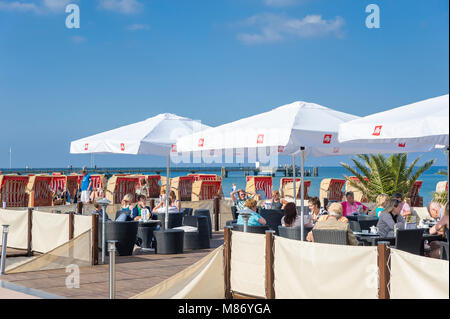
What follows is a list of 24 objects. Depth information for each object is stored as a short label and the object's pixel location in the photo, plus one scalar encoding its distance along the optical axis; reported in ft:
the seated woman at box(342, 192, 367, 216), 43.39
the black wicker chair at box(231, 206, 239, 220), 52.39
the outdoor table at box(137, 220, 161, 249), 40.29
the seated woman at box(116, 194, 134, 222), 40.54
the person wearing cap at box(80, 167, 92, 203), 66.80
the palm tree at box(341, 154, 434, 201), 59.93
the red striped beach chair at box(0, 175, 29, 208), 62.95
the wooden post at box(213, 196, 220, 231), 53.01
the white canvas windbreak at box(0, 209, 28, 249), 39.88
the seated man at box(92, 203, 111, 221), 38.60
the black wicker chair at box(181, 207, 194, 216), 48.71
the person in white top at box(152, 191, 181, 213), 44.52
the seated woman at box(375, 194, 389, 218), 37.58
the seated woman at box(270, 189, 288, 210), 48.29
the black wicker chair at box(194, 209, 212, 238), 47.03
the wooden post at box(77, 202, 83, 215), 46.42
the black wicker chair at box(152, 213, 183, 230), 43.62
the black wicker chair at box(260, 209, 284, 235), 40.29
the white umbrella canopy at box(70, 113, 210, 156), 37.68
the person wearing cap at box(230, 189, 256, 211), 46.02
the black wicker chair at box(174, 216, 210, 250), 39.91
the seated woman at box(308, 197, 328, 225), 34.50
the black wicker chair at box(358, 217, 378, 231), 35.83
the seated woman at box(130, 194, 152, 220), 40.44
